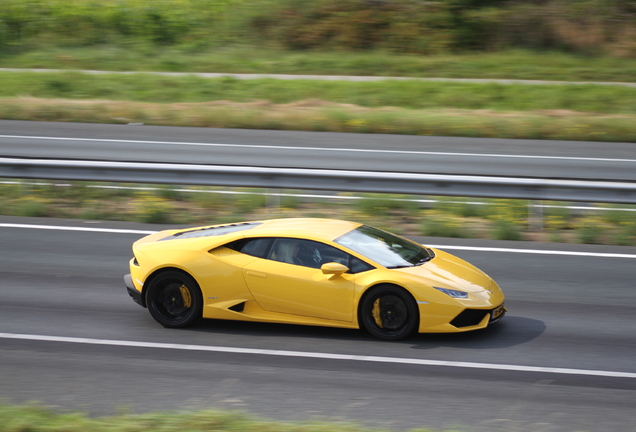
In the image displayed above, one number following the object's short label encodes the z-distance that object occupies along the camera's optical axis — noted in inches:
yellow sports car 574.9
